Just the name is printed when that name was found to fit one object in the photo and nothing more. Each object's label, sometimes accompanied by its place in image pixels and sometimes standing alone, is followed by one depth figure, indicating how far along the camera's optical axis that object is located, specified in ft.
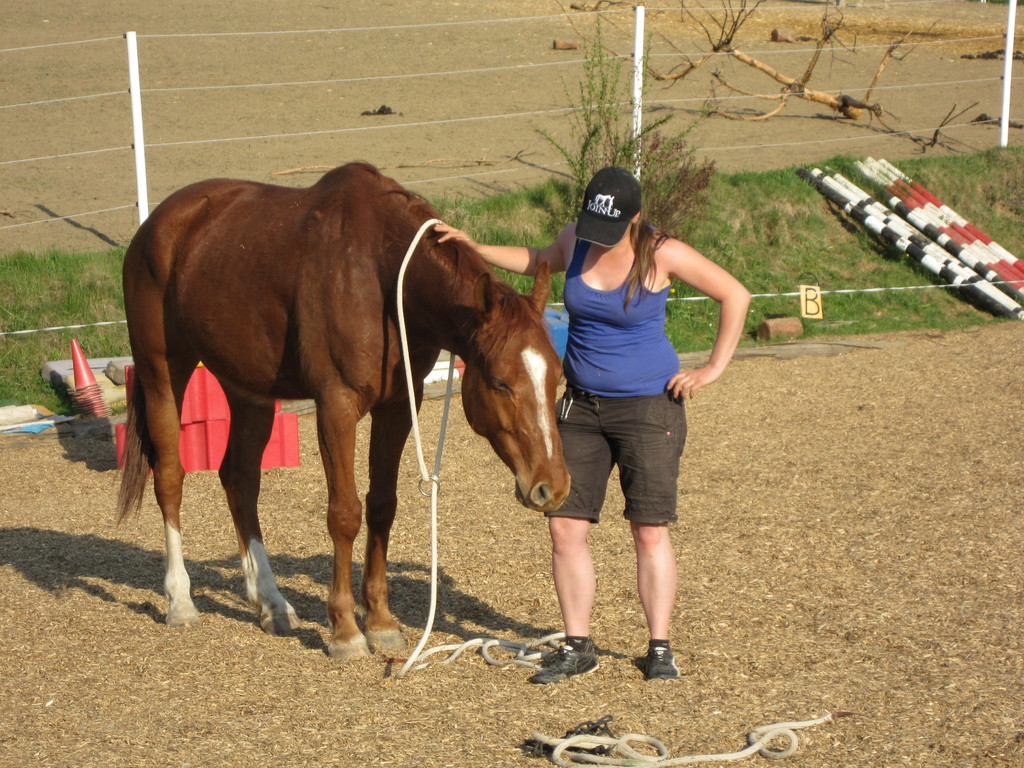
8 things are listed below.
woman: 25.13
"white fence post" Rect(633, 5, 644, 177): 67.36
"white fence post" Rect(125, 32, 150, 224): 60.18
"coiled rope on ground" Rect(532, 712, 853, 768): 21.38
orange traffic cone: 50.44
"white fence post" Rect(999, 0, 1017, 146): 86.02
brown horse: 24.06
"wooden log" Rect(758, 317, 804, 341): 64.08
